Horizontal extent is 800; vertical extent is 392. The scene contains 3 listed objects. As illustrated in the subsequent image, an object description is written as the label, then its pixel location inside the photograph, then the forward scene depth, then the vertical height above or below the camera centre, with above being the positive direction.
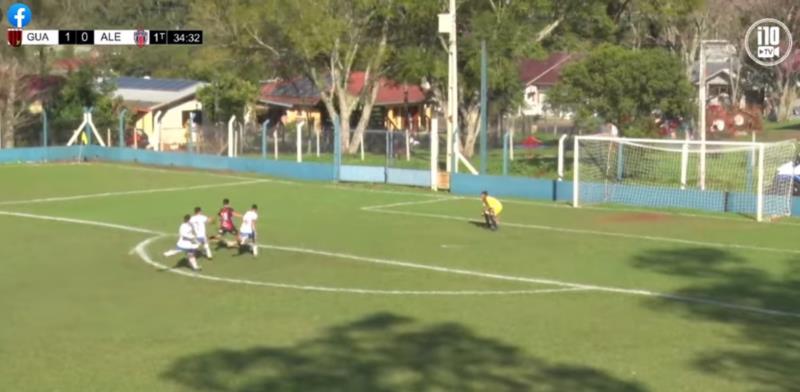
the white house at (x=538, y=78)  82.44 +1.75
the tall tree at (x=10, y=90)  54.56 +0.51
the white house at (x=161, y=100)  63.00 +0.11
